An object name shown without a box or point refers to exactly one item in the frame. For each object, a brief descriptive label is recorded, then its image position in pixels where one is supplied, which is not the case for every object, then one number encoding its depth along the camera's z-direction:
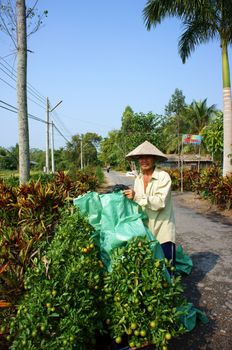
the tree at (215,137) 14.51
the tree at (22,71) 6.64
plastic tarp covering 2.63
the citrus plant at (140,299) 2.14
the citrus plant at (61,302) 1.95
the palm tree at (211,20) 10.62
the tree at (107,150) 73.18
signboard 16.83
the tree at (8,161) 65.35
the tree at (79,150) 50.55
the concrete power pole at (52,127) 22.36
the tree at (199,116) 35.94
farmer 3.02
